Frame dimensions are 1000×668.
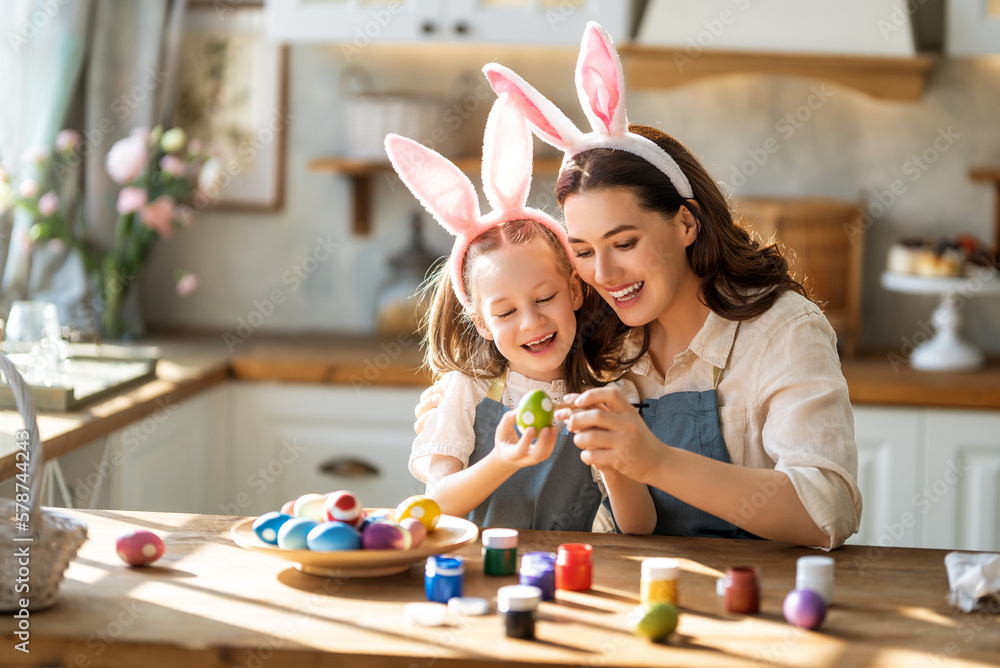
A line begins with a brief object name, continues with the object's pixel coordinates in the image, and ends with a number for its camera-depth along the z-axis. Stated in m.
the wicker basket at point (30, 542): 1.13
